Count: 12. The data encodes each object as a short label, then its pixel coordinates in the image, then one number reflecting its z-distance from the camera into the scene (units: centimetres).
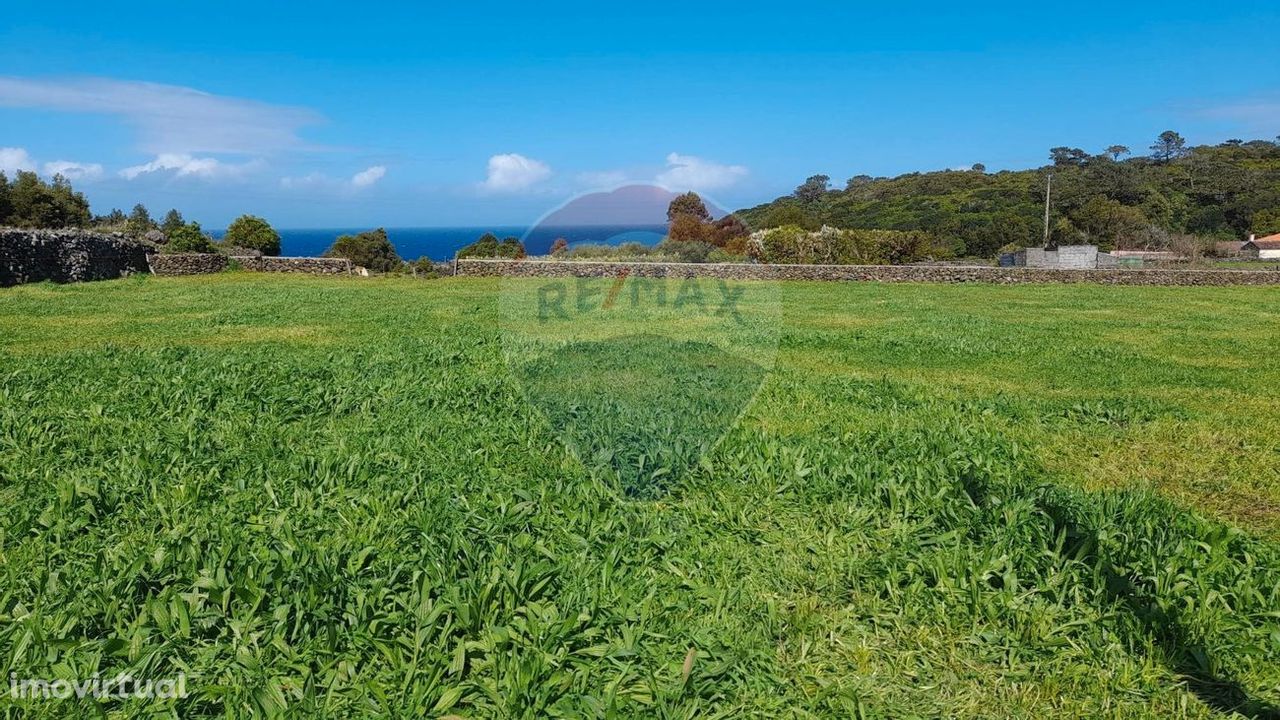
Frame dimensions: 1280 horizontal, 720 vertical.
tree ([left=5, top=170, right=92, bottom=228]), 3719
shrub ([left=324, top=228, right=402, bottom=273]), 4991
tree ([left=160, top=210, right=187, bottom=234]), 4742
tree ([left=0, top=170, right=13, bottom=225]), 3593
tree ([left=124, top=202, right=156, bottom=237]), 3822
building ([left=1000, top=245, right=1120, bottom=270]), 3419
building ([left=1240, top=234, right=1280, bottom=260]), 5275
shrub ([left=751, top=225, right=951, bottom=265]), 3422
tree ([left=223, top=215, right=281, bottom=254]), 3869
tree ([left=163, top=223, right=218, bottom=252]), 3078
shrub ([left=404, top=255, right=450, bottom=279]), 3029
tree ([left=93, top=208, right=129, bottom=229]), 4269
